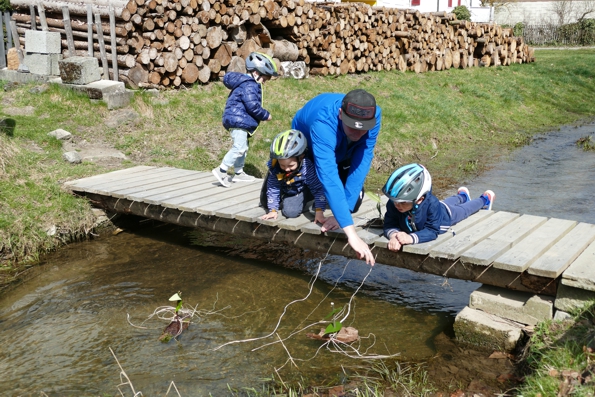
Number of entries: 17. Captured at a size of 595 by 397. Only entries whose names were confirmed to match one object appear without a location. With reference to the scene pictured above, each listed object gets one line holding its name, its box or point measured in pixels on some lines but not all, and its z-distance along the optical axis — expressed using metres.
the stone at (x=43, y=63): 10.77
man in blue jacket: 4.33
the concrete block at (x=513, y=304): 4.32
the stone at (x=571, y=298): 4.13
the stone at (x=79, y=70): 10.15
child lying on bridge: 4.62
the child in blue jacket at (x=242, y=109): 7.27
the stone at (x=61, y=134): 8.84
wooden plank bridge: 4.39
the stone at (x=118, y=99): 9.92
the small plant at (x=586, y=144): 12.27
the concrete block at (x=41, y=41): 10.71
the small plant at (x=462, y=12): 34.03
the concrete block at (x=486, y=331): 4.35
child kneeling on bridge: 5.25
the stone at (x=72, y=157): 8.27
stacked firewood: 10.62
